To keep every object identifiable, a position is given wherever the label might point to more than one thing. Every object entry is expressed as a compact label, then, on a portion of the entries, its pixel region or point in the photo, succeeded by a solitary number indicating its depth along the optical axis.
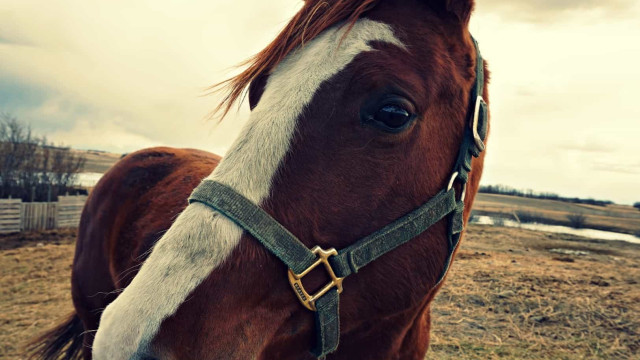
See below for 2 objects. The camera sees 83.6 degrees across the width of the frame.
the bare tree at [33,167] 18.50
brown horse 1.09
